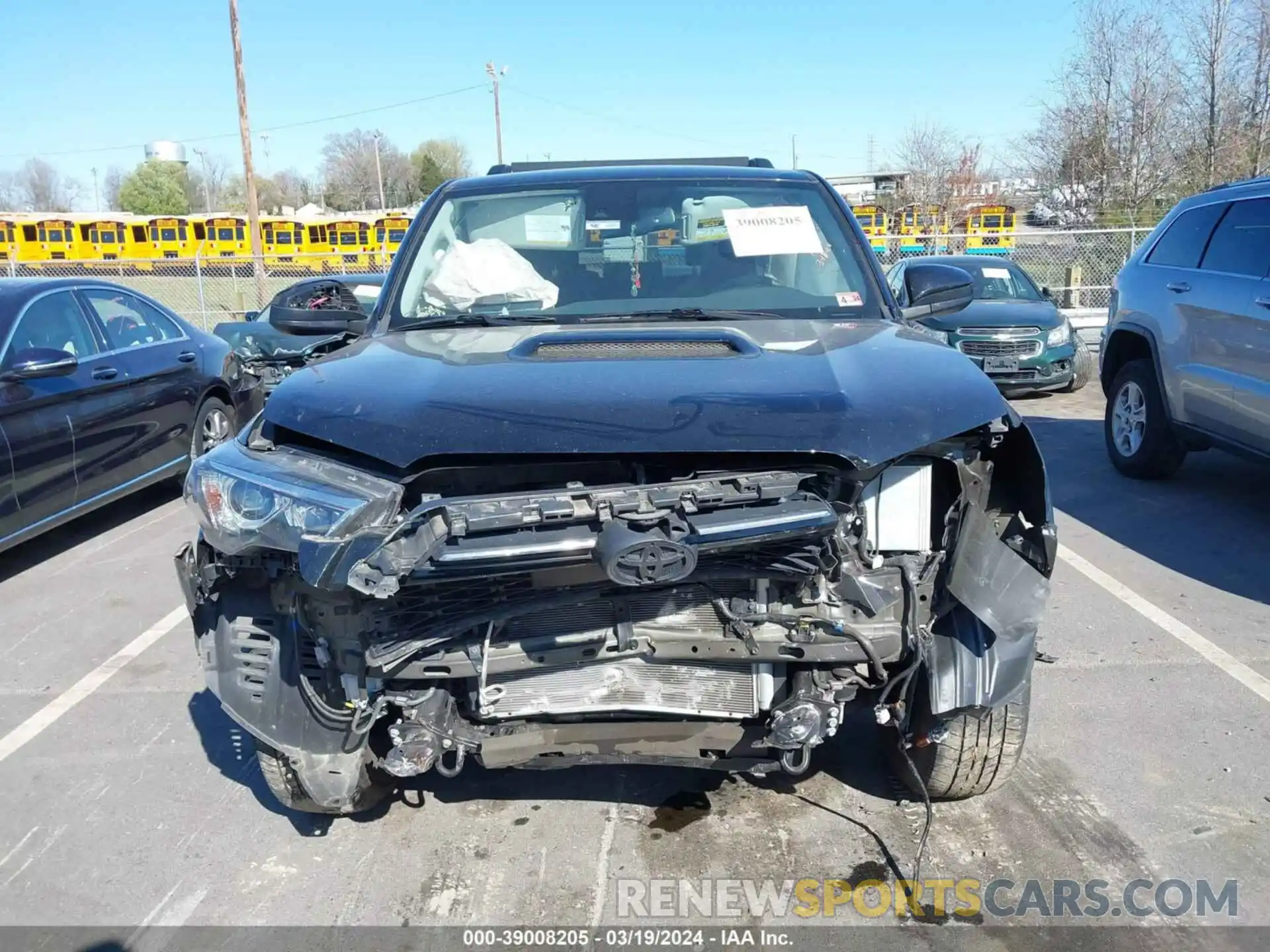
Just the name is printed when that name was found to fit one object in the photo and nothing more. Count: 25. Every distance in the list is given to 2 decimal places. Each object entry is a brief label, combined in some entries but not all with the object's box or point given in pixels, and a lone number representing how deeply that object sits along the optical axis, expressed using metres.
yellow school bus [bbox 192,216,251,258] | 39.69
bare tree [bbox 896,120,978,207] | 33.28
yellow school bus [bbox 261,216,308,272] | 37.91
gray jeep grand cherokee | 5.84
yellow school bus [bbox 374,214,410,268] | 33.72
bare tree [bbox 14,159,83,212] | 97.12
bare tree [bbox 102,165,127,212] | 96.93
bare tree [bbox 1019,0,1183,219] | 21.19
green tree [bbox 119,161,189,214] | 74.75
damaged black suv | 2.34
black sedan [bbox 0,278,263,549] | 5.61
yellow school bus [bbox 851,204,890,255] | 26.10
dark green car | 10.88
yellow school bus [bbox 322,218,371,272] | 38.44
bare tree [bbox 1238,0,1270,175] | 19.16
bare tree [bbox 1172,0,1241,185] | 19.62
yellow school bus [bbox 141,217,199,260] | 39.12
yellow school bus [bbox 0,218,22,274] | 36.72
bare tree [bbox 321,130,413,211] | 84.62
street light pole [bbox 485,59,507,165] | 46.19
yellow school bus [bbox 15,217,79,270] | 38.00
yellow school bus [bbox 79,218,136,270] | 38.50
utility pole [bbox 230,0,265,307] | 20.55
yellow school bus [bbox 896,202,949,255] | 29.03
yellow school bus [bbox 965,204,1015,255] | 22.36
